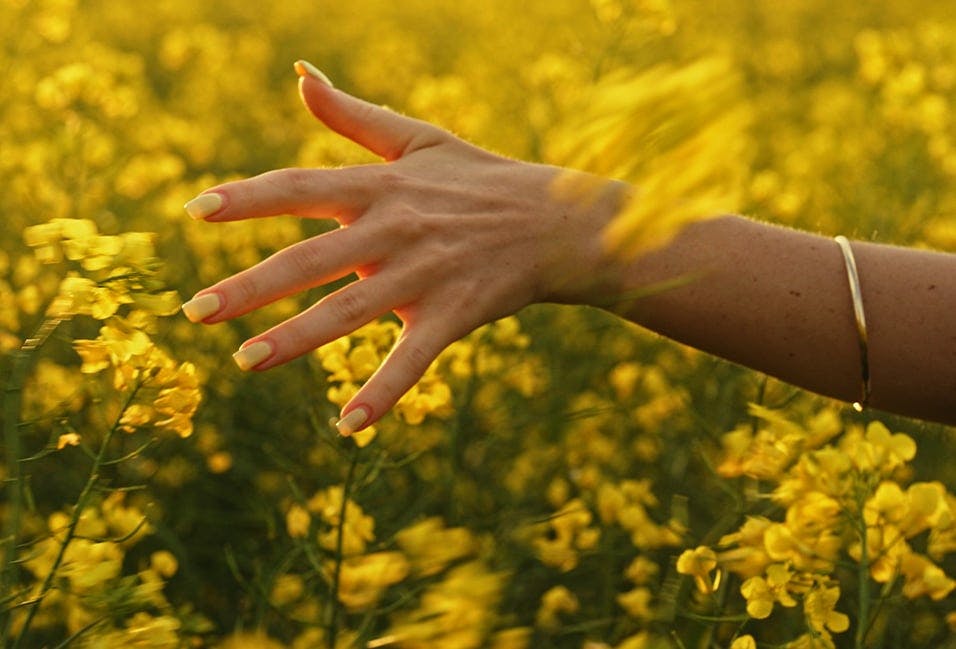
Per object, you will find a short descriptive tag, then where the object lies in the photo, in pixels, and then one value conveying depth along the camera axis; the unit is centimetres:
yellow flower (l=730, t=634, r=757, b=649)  169
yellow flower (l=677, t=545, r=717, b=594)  174
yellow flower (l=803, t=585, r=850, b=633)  171
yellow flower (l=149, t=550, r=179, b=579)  179
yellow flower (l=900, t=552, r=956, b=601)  175
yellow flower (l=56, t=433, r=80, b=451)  169
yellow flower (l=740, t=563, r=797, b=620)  171
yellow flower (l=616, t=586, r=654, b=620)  189
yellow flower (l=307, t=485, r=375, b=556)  183
